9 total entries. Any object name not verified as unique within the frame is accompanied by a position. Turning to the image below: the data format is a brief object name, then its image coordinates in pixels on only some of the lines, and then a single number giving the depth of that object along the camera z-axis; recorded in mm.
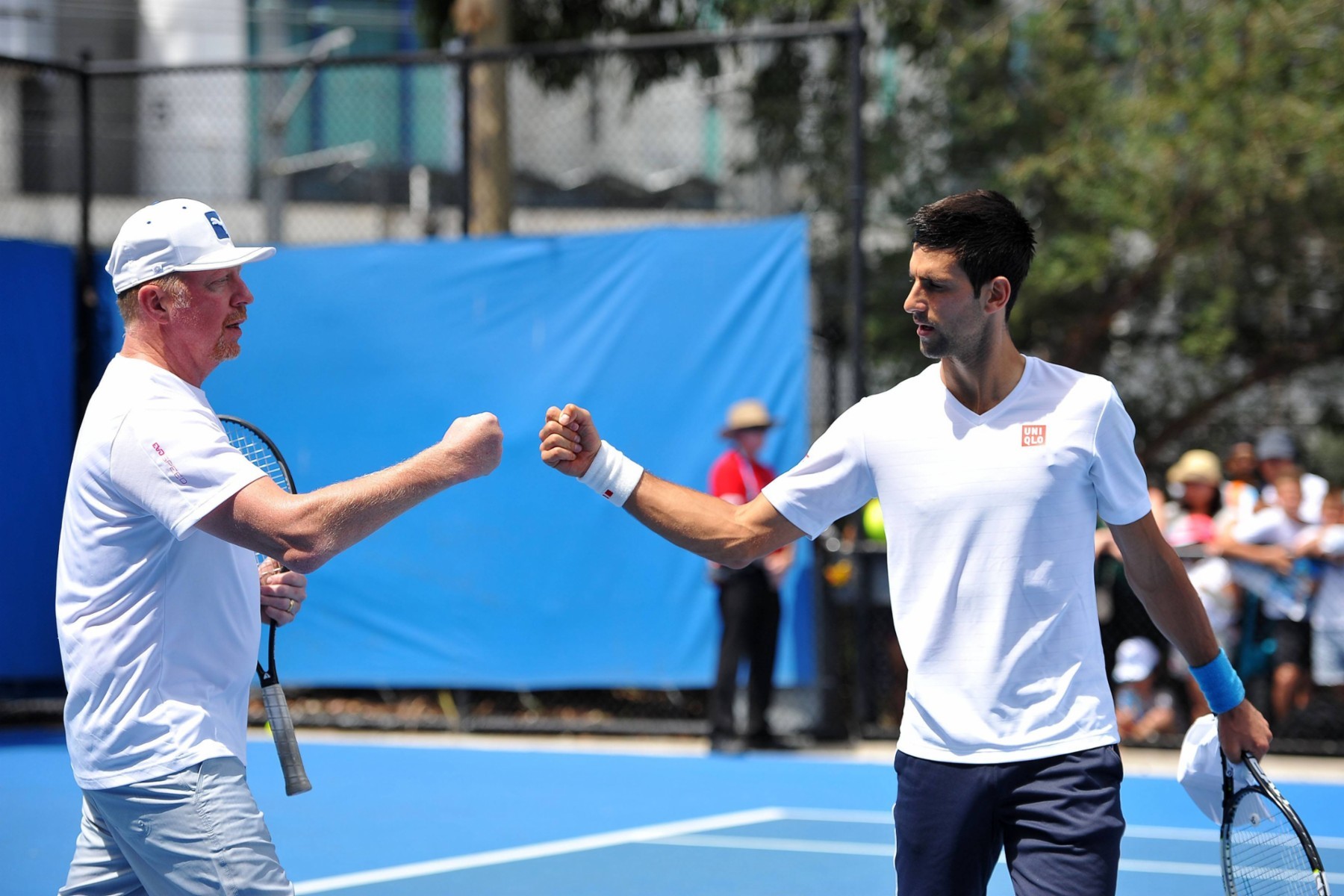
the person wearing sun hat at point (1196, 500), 17625
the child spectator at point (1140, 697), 17375
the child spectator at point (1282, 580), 16812
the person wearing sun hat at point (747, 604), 17312
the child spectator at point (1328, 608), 16656
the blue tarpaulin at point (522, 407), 18203
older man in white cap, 5789
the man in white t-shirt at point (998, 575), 6234
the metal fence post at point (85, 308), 20172
